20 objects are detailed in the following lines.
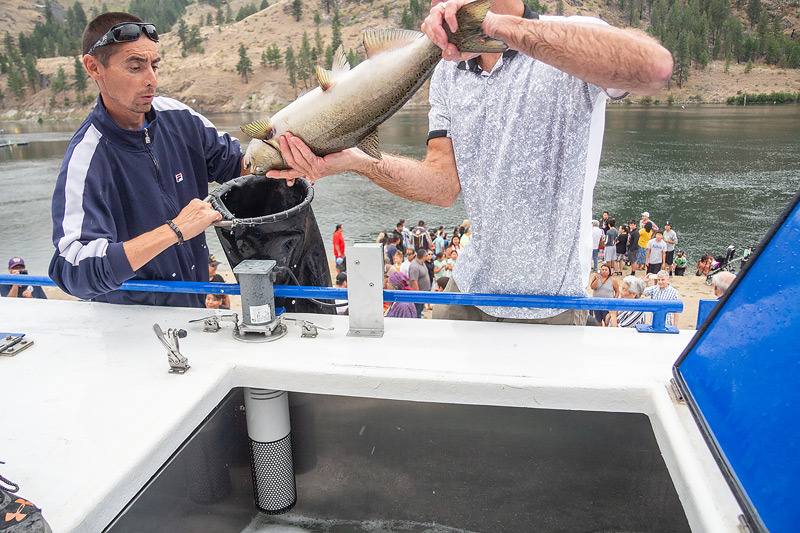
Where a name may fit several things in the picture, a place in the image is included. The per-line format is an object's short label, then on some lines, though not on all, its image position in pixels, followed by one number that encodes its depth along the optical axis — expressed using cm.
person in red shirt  2032
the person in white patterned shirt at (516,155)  247
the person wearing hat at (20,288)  866
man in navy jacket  283
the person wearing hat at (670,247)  2108
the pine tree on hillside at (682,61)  10394
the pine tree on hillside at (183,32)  13988
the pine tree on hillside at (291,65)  11239
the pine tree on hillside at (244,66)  11569
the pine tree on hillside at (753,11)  13135
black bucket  300
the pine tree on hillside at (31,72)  13050
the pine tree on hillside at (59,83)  12675
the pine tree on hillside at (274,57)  11889
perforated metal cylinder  261
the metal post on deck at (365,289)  261
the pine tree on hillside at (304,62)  10806
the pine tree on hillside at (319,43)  11480
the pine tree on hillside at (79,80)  12444
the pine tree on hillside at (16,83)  12862
